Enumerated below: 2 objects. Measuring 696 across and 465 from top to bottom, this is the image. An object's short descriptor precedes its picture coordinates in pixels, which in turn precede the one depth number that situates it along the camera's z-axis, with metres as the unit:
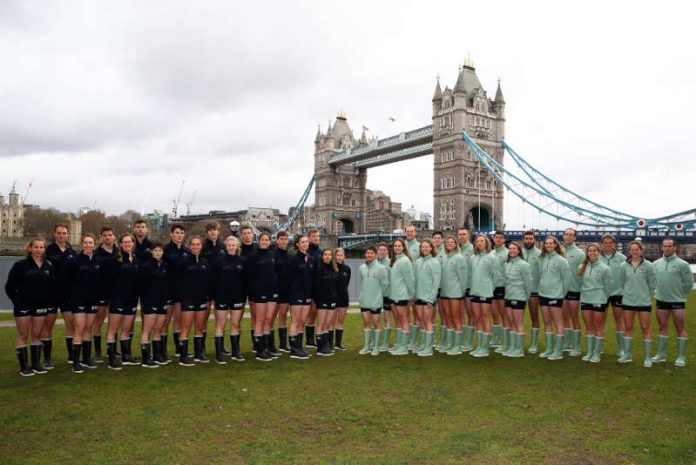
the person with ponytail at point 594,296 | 8.68
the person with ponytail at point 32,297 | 7.60
